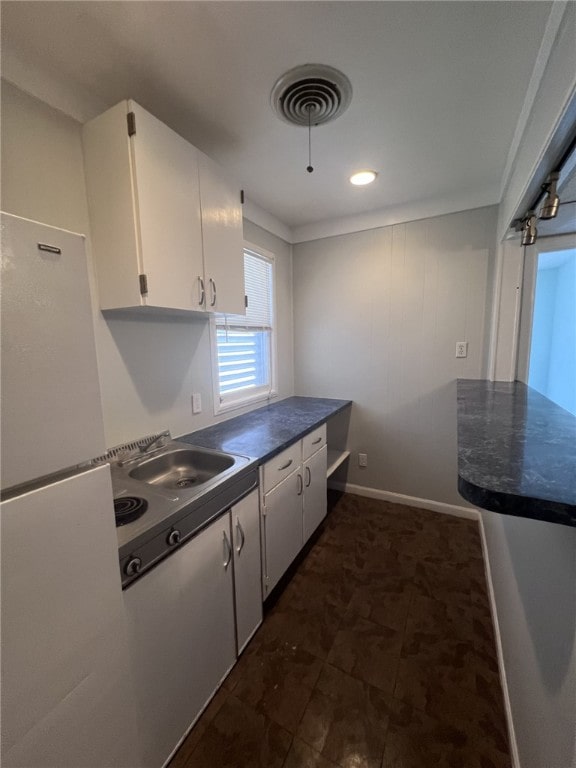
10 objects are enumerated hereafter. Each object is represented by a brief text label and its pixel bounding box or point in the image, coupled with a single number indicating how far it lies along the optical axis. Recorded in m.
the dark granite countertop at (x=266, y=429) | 1.64
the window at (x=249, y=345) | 2.16
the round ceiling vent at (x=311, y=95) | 1.19
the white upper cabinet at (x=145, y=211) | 1.19
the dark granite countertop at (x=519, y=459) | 0.59
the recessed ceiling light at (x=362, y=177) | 1.91
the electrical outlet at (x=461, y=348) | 2.35
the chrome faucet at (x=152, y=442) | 1.59
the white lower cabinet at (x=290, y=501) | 1.61
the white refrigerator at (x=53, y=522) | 0.59
